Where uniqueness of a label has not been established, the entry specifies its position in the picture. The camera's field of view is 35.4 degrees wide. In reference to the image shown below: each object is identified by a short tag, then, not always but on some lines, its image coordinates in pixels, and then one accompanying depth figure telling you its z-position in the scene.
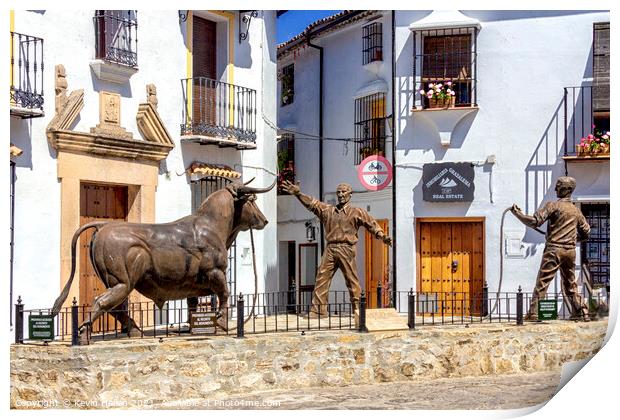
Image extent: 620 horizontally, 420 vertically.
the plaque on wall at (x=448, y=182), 17.17
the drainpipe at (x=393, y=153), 17.58
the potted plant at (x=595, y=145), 15.83
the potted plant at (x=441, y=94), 17.06
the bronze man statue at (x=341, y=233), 14.00
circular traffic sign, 17.20
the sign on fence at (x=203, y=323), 11.79
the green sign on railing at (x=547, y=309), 13.84
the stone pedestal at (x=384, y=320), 12.53
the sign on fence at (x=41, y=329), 10.77
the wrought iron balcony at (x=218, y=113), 15.23
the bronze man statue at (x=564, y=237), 14.09
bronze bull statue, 11.07
